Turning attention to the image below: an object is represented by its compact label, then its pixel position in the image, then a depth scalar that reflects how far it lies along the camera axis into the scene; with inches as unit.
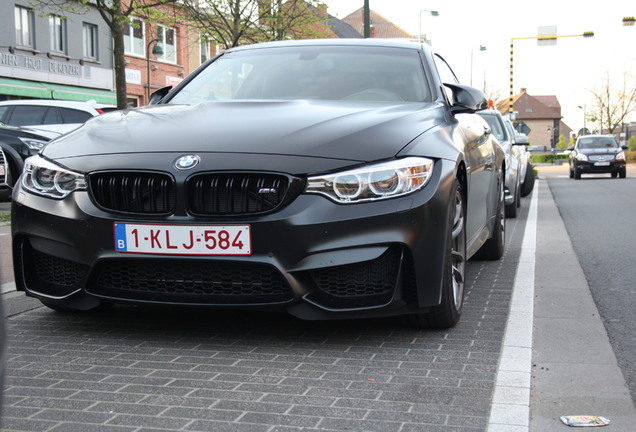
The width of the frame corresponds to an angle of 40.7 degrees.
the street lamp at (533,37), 1378.0
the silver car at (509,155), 454.3
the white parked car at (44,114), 574.9
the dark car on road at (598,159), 1182.9
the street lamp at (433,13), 1719.2
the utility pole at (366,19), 843.4
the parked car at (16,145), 461.4
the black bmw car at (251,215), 145.3
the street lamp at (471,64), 2507.6
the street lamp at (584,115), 3553.2
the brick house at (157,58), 1331.2
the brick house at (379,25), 3294.8
